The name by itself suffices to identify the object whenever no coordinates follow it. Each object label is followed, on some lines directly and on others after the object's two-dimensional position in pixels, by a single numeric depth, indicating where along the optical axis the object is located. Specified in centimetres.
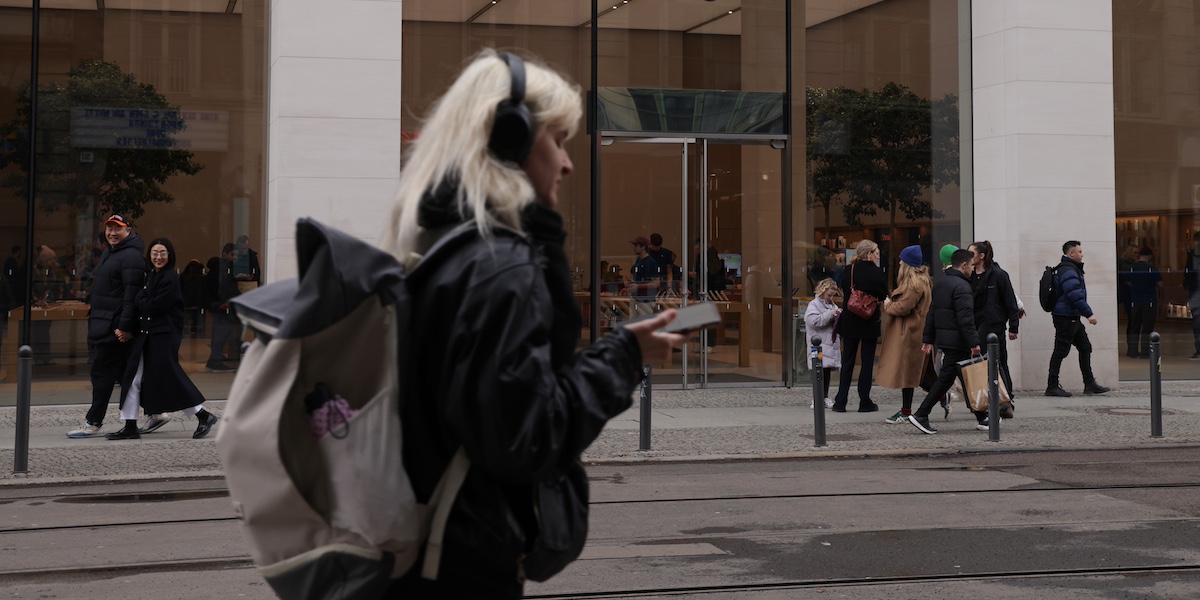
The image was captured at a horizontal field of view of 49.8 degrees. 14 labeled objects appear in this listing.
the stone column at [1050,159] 1596
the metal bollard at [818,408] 1081
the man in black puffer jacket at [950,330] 1170
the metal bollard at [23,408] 945
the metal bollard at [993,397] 1123
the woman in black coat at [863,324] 1322
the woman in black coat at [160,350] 1102
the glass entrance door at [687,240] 1595
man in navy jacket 1516
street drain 850
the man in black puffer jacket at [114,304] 1109
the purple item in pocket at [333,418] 211
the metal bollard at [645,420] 1044
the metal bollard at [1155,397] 1155
